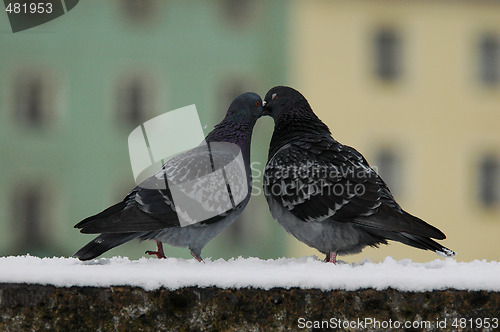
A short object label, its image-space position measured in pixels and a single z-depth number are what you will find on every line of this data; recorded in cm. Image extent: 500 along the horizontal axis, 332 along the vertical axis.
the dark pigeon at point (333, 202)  864
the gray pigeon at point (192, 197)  835
